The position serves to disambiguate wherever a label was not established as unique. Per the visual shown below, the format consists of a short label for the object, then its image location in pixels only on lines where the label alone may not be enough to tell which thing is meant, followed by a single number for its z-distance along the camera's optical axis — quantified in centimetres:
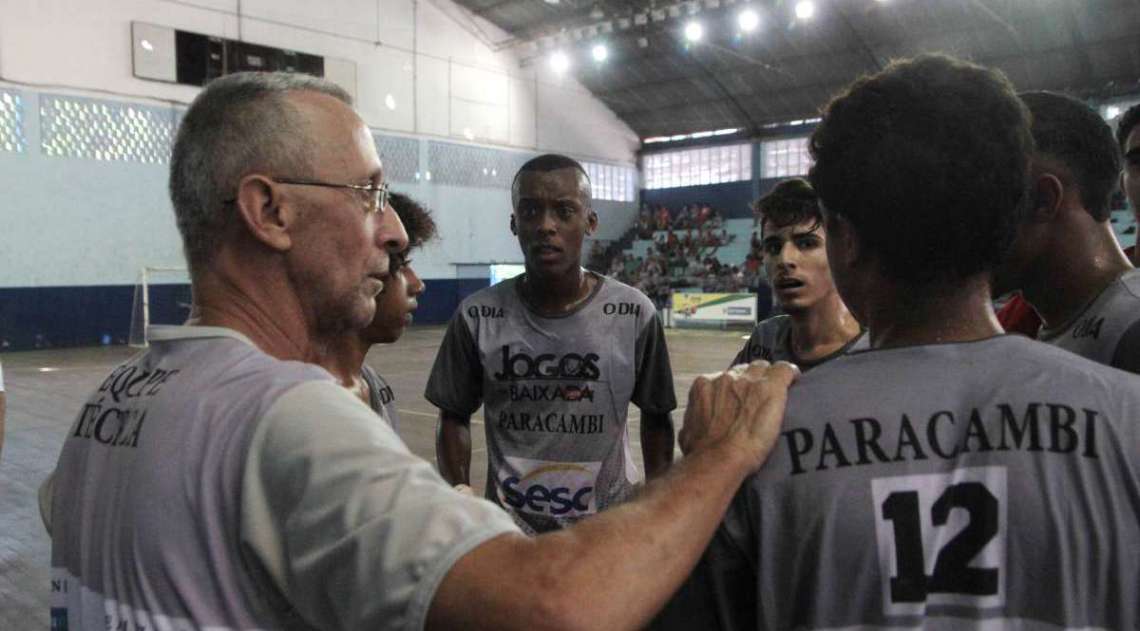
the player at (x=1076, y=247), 178
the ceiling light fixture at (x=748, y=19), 2070
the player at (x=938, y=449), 118
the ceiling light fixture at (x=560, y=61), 2431
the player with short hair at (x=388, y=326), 269
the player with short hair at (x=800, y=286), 293
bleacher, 2748
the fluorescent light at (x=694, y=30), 2150
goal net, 1852
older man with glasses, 97
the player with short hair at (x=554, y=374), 307
